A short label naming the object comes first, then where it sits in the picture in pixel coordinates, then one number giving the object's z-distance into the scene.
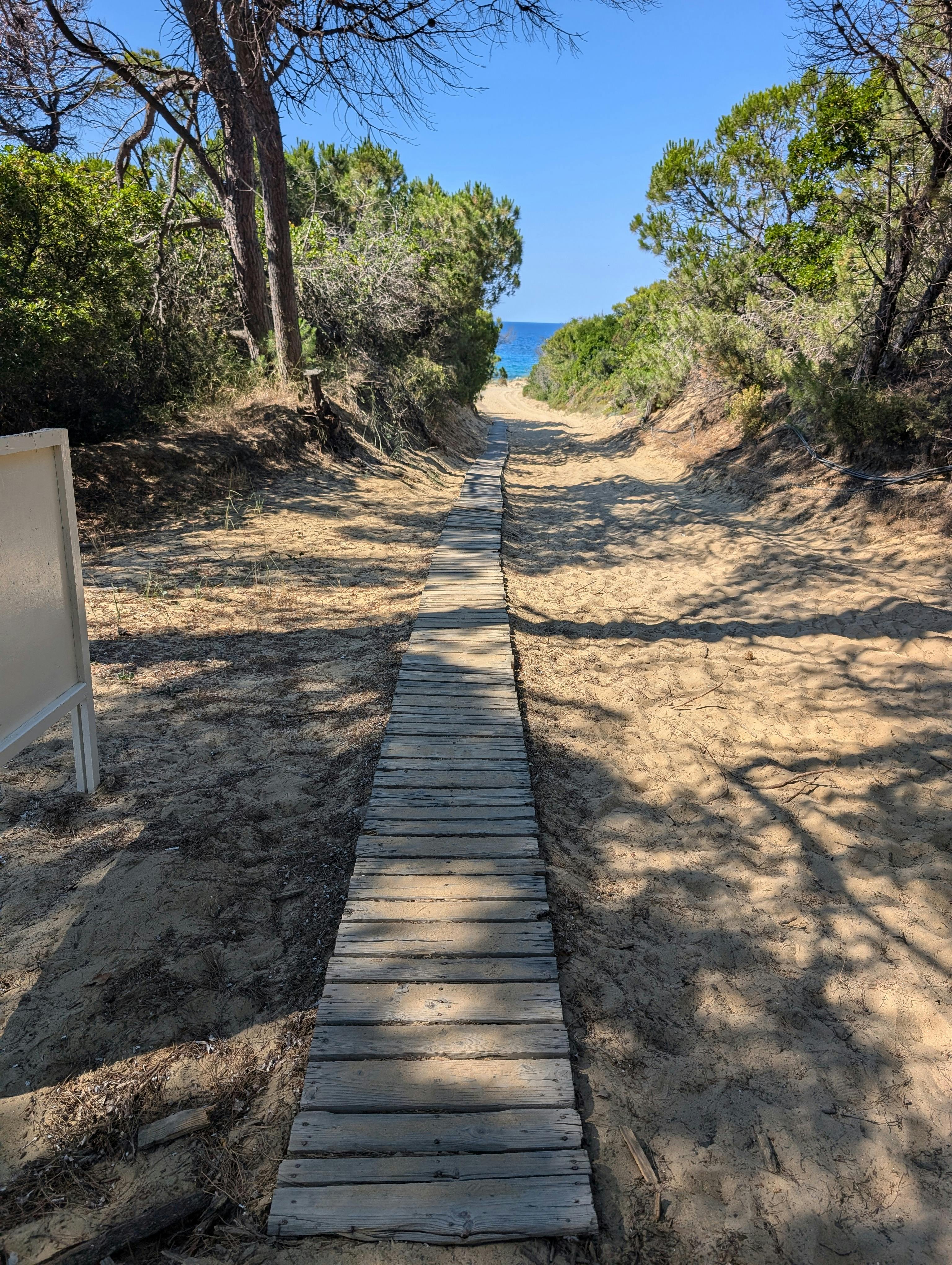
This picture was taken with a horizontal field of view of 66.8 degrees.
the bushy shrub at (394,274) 12.52
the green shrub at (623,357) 17.22
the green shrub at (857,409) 7.50
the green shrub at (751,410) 11.61
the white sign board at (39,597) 2.27
